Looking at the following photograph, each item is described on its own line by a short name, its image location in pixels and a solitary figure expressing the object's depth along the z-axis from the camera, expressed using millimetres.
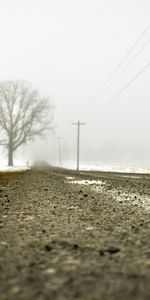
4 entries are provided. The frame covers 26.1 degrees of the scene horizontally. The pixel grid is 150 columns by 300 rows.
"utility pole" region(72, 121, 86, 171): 54819
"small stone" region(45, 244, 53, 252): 2871
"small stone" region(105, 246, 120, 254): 2763
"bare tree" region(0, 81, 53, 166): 53938
